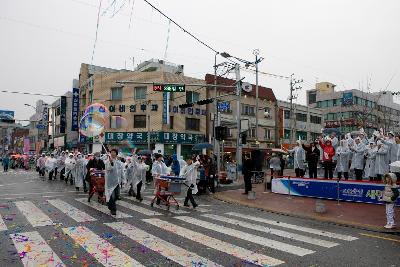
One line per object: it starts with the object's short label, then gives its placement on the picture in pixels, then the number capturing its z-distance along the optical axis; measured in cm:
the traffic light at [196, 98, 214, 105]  2374
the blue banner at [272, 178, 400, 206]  1355
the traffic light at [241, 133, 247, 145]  2206
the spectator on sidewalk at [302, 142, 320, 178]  1722
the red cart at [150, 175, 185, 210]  1196
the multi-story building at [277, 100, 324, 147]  5278
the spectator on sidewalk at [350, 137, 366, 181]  1591
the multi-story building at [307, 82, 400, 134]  6050
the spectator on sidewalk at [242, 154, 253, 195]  1656
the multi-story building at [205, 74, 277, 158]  4521
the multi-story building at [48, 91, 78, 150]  5053
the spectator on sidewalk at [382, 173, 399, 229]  939
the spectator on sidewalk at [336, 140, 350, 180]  1673
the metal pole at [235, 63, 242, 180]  2367
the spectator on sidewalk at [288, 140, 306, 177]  1817
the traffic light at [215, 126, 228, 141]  1983
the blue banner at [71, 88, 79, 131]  4381
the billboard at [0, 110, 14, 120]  5036
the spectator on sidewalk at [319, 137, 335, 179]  1662
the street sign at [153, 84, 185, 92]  1969
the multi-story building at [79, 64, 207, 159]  3972
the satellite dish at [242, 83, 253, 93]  2414
